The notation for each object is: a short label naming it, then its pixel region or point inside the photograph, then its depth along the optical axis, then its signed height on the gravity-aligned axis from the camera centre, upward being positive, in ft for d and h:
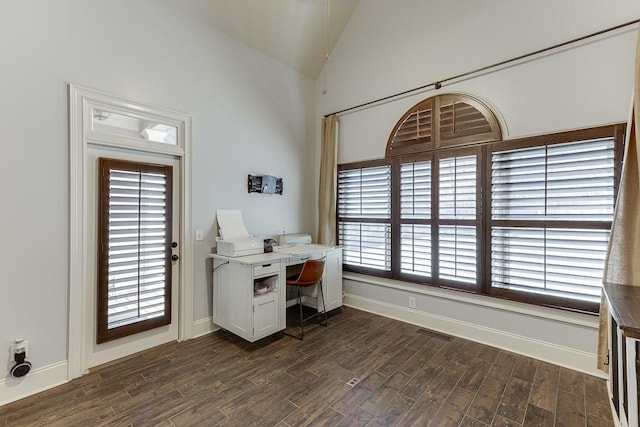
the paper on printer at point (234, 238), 10.61 -0.95
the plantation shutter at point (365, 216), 12.91 -0.07
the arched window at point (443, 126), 10.18 +3.39
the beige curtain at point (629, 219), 6.72 -0.08
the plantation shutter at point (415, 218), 11.62 -0.13
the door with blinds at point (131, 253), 8.72 -1.26
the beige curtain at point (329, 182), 14.35 +1.60
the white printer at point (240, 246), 10.52 -1.21
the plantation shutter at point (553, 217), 8.23 -0.05
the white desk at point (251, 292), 9.72 -2.77
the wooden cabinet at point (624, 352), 4.55 -2.44
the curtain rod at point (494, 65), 8.07 +5.12
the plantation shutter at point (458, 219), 10.47 -0.15
